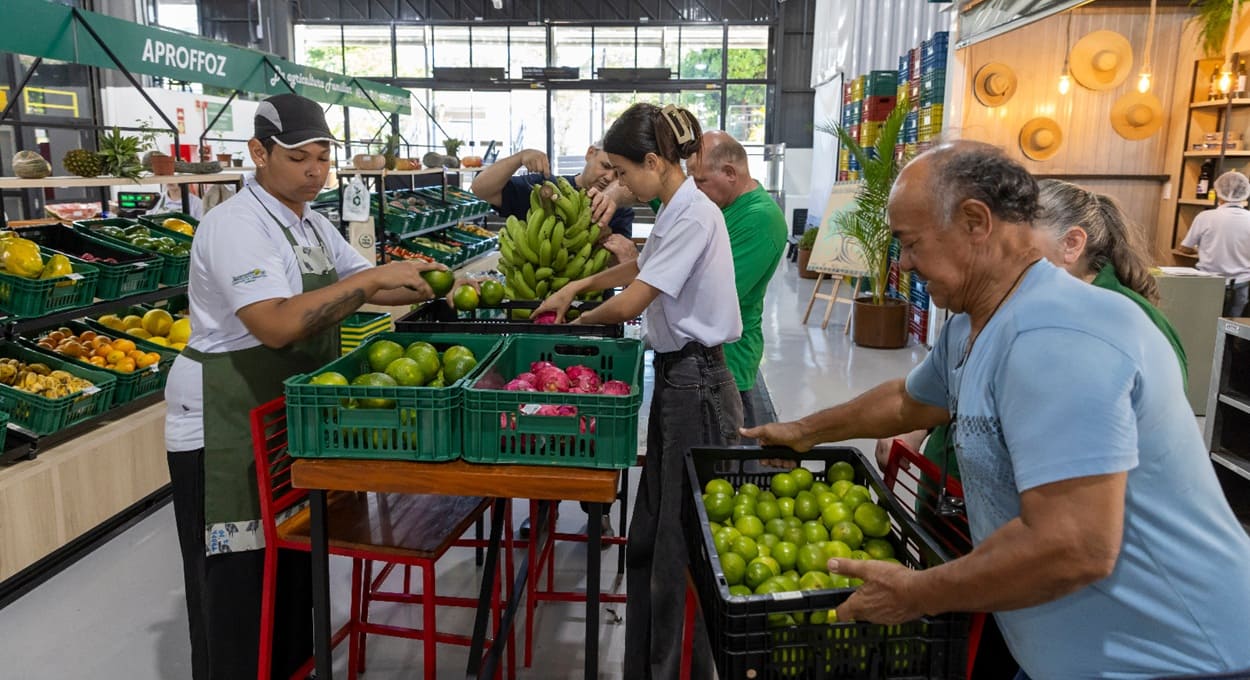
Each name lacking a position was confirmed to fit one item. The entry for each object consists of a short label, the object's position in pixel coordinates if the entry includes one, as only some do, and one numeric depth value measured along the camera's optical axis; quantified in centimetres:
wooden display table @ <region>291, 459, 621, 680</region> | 208
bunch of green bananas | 363
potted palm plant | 842
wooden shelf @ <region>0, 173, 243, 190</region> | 414
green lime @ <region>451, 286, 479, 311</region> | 315
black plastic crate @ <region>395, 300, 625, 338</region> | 284
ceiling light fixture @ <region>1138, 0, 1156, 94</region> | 667
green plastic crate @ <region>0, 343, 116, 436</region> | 379
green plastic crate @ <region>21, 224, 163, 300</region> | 457
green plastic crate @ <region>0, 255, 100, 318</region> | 392
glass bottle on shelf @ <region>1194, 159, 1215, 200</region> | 873
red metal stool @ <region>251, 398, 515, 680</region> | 239
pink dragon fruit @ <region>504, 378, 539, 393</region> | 226
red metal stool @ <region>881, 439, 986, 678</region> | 185
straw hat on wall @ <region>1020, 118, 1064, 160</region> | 879
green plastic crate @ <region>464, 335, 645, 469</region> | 208
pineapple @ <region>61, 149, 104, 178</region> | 473
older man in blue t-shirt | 127
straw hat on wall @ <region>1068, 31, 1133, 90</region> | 828
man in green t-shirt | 338
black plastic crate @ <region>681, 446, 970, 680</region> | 149
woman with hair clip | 262
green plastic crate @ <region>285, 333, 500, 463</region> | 208
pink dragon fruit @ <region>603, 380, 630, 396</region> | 225
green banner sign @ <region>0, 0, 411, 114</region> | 401
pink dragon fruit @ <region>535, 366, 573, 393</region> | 226
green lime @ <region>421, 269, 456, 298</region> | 299
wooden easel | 927
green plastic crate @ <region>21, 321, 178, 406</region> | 433
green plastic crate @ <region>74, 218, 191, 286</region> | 484
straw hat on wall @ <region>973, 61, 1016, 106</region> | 838
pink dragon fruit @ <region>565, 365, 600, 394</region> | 230
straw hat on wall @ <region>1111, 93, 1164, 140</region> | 880
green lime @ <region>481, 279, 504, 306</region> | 323
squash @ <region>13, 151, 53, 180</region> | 445
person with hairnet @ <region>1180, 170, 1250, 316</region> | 730
